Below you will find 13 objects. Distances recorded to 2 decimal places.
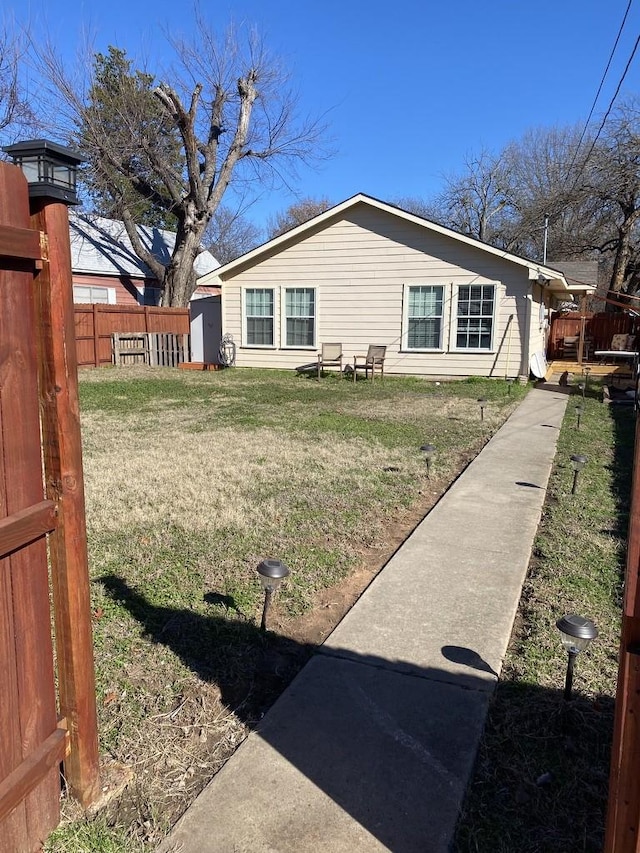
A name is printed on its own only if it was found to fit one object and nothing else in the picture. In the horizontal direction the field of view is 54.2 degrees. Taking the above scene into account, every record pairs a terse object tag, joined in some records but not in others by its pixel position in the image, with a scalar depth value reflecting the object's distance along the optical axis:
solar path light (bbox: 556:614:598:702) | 2.47
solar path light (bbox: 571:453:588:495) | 5.59
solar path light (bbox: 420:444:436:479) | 6.20
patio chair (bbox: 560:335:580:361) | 21.81
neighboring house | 21.06
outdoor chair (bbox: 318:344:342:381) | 15.20
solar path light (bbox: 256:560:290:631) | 3.02
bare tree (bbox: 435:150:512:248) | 36.09
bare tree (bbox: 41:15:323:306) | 19.92
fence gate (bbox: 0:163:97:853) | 1.64
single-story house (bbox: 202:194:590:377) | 14.24
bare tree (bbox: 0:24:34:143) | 20.30
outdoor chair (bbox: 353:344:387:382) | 14.62
